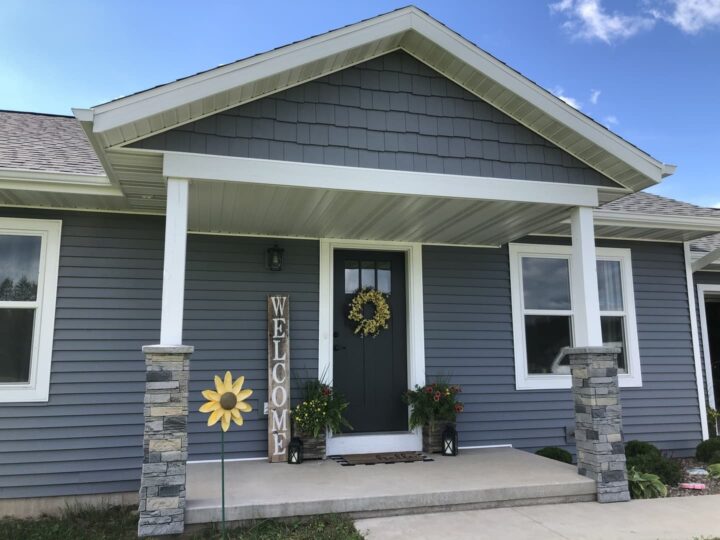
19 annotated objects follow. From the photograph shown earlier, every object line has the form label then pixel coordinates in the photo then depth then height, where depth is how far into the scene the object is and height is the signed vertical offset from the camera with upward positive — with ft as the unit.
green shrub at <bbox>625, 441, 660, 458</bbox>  17.66 -3.11
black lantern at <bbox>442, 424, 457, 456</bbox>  17.39 -2.82
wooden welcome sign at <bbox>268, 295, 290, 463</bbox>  16.57 -0.76
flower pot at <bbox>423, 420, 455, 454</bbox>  17.67 -2.68
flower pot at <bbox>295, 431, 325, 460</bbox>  16.63 -2.76
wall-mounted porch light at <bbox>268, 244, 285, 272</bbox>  17.58 +2.91
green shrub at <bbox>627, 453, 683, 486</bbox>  15.98 -3.31
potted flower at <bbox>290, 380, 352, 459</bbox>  16.43 -1.93
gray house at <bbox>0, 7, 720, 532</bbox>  12.86 +3.17
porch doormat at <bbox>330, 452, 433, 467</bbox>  16.33 -3.18
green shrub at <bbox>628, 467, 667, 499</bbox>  14.87 -3.59
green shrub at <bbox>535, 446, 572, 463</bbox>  17.65 -3.24
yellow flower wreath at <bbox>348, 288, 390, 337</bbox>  18.58 +1.27
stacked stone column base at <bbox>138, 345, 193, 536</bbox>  11.10 -1.79
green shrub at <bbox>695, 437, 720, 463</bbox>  18.94 -3.31
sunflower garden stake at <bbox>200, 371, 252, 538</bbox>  11.39 -1.02
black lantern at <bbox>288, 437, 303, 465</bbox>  16.08 -2.88
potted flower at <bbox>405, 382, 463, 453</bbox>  17.57 -1.83
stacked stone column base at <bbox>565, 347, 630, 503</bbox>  13.97 -1.87
